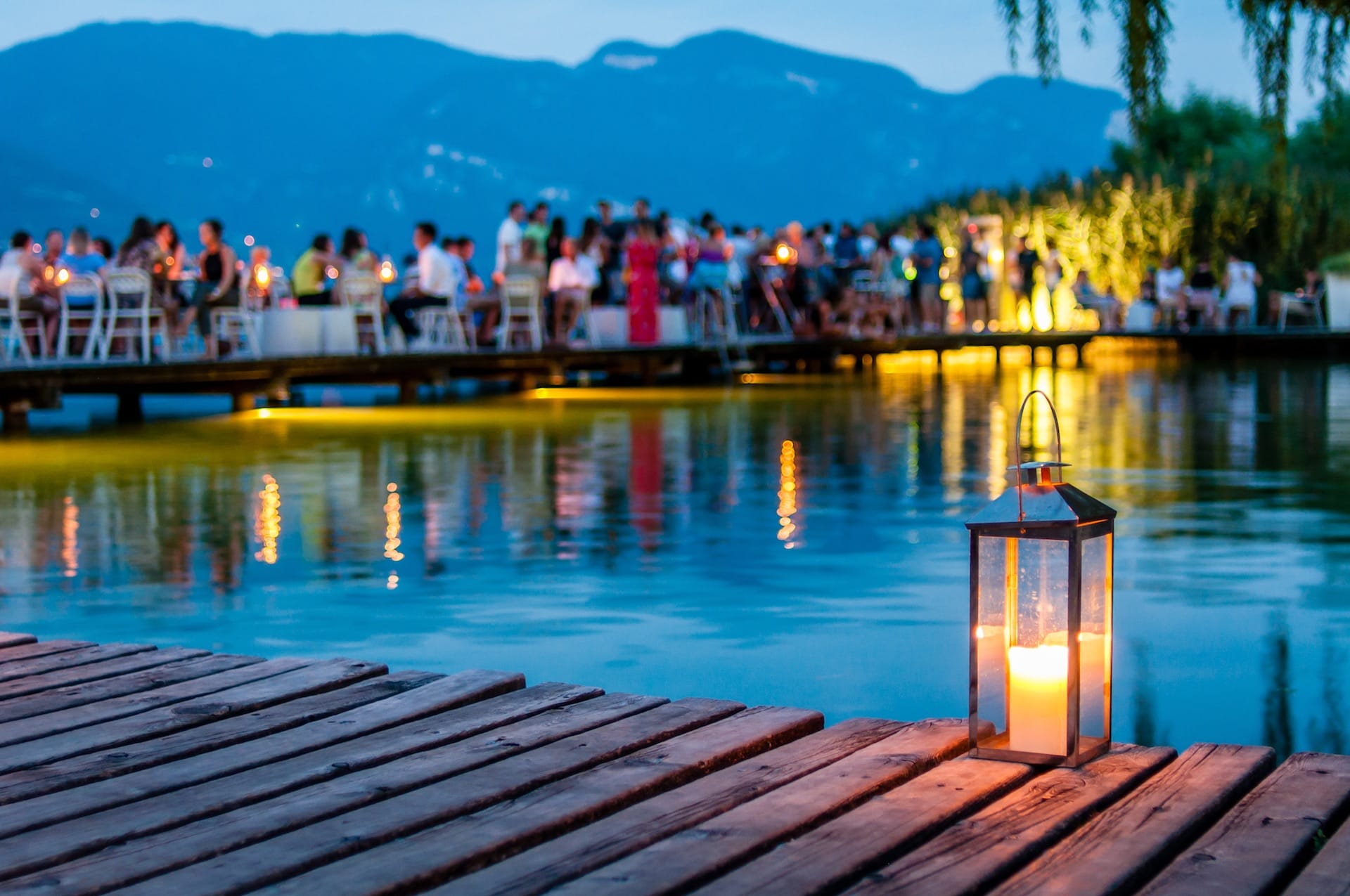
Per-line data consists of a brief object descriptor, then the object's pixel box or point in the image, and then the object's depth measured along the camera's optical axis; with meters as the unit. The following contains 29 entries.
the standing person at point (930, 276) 24.38
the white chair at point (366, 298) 16.89
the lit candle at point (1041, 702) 2.88
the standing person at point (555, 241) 18.91
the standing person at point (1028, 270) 26.97
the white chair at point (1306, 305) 28.42
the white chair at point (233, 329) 15.69
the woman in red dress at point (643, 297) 19.36
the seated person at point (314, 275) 16.84
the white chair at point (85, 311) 14.06
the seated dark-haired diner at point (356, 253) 17.34
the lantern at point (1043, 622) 2.87
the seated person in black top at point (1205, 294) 28.52
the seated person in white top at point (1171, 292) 28.73
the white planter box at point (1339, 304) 28.27
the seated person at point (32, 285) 13.78
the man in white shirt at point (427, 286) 17.36
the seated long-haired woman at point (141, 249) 14.48
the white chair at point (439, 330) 18.33
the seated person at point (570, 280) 18.67
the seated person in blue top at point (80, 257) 15.12
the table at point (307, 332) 16.23
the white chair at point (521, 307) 18.39
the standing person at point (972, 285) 25.69
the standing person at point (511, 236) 18.41
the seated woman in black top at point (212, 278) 15.17
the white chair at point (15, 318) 13.12
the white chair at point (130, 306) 14.04
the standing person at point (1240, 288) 28.09
